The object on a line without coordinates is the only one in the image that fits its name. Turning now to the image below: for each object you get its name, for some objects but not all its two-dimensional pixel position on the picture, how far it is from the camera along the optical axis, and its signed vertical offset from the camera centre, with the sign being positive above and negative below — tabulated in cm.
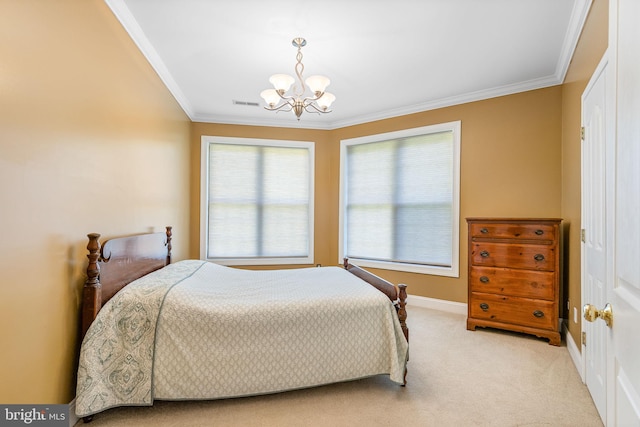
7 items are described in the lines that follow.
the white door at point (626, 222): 66 -1
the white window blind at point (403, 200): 392 +23
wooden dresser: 289 -57
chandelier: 235 +100
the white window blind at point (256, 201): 454 +20
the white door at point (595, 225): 181 -4
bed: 178 -78
